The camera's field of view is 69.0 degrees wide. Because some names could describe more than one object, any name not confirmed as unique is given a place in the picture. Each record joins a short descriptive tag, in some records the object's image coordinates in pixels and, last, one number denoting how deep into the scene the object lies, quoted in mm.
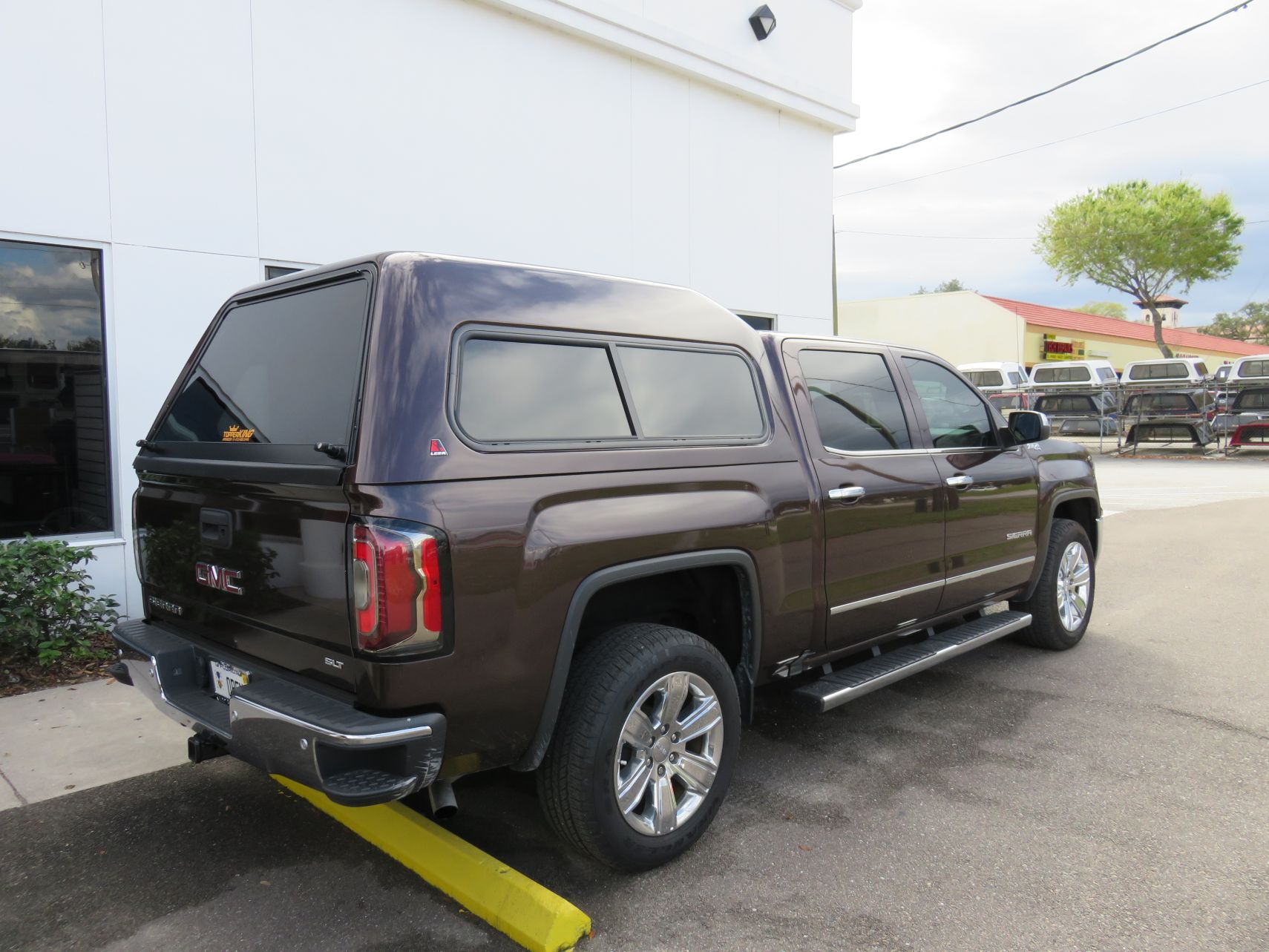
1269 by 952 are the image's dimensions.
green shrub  5148
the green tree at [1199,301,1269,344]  87000
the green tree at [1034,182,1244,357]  36719
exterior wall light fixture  10477
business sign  37969
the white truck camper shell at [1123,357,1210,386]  22859
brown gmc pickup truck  2598
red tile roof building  39656
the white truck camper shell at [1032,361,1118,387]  24453
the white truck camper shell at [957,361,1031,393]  24797
